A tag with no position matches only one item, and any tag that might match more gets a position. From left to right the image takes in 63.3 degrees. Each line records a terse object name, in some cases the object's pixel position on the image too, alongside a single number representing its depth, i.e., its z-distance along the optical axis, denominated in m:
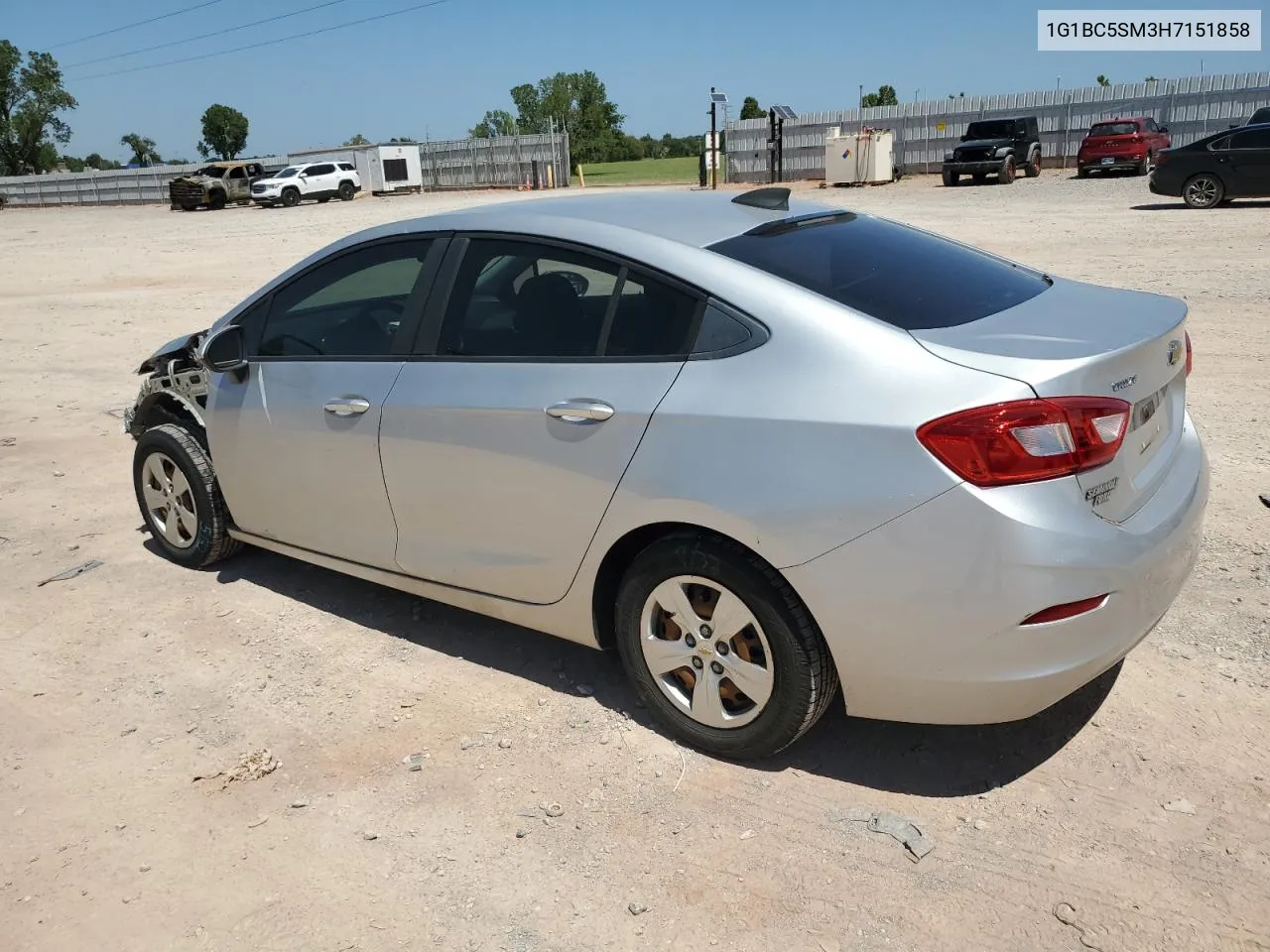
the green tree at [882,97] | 95.59
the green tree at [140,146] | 115.25
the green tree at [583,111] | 108.06
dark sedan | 19.03
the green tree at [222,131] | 123.94
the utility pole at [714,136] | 35.81
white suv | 41.91
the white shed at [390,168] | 49.62
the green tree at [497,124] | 105.28
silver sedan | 2.66
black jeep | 30.92
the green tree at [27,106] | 82.81
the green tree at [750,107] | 92.54
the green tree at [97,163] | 117.07
